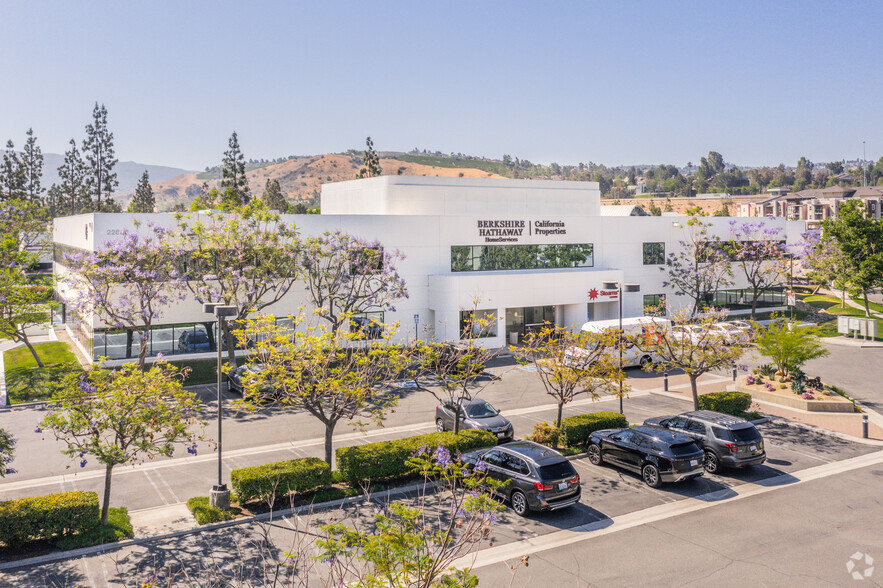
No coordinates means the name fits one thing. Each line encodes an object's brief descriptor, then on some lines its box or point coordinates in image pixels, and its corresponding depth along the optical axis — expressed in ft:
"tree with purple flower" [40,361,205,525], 49.78
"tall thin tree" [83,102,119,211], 255.91
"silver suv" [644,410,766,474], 63.87
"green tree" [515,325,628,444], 72.43
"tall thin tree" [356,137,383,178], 290.35
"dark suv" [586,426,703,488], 59.77
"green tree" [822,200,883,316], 157.28
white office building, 124.77
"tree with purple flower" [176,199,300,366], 102.53
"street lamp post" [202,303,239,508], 54.65
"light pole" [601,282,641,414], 107.45
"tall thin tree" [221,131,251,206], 239.26
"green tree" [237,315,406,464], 58.23
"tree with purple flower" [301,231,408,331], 112.68
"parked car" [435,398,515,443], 74.13
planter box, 87.56
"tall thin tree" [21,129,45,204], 280.72
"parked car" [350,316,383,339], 120.14
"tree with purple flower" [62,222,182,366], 97.81
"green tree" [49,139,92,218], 278.05
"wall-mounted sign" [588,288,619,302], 145.18
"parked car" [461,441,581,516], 53.06
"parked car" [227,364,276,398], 95.07
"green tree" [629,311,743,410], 79.97
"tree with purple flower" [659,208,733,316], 157.99
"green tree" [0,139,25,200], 276.27
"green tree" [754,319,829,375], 90.99
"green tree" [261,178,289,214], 334.24
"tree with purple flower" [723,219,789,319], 162.30
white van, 114.21
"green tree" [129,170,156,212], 361.71
